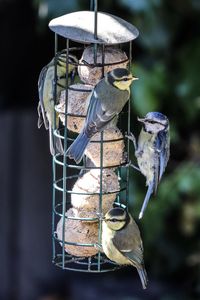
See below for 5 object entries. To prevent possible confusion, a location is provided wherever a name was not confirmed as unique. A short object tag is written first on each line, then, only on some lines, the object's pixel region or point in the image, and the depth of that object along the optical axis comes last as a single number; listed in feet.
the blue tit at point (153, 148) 28.14
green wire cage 26.11
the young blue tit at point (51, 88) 27.32
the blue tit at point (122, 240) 26.35
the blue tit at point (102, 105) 25.62
